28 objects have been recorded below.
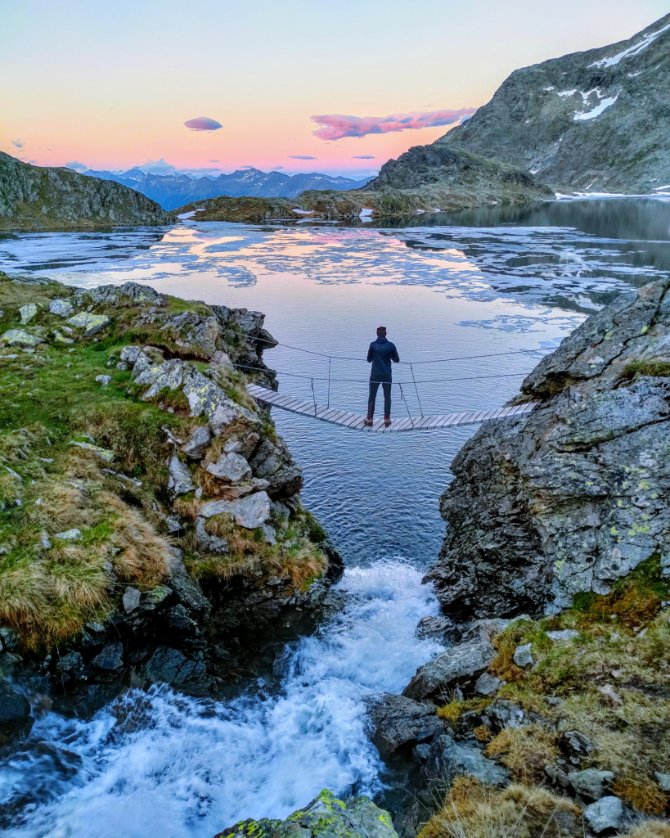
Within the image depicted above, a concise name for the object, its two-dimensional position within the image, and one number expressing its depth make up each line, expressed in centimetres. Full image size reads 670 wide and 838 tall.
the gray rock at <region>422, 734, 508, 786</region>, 812
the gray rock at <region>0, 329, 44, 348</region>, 2120
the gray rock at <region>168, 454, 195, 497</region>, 1554
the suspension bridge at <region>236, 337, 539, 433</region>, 1859
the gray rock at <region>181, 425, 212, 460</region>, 1616
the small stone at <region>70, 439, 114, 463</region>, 1549
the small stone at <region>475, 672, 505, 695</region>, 1033
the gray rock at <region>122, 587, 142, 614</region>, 1133
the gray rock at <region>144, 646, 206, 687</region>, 1137
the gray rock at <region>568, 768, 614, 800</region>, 715
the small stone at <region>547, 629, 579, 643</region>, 1073
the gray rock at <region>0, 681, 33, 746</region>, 929
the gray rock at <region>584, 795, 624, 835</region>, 651
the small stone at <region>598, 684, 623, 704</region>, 877
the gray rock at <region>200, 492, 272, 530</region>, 1511
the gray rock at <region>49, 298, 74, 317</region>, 2447
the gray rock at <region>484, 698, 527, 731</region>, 913
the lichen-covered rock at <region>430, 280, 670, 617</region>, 1259
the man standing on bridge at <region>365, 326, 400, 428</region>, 2005
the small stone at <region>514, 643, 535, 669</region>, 1047
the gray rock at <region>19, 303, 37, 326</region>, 2366
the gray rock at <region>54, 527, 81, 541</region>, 1195
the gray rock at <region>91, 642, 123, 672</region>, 1074
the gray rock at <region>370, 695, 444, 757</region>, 1016
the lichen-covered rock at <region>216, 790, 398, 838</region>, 681
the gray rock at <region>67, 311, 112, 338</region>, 2278
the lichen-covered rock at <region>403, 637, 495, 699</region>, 1105
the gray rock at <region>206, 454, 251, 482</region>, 1573
